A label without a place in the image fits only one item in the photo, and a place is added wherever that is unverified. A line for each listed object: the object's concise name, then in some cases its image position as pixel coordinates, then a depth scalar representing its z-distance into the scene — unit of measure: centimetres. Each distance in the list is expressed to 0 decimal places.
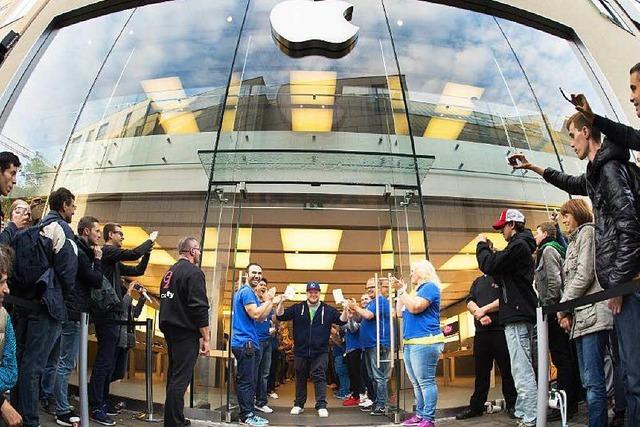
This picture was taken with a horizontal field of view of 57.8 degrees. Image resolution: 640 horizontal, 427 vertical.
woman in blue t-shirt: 438
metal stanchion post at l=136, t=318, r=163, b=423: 473
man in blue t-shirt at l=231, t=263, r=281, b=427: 525
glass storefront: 655
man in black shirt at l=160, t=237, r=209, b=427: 421
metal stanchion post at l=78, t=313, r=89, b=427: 385
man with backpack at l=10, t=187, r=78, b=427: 334
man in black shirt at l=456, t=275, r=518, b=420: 479
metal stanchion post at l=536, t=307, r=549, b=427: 348
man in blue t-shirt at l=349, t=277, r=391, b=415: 593
